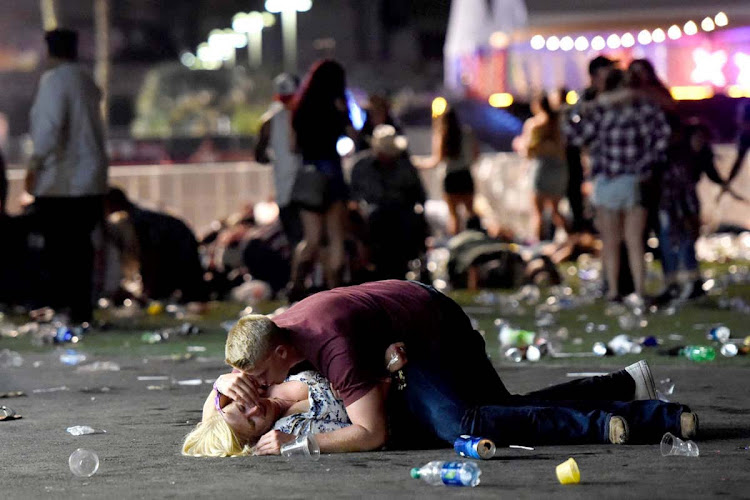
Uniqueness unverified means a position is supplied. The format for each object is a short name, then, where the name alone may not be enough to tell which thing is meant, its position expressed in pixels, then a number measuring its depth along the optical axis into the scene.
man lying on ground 11.60
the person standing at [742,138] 31.42
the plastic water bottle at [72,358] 19.87
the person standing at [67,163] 23.06
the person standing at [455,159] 34.44
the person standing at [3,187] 26.83
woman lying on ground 12.23
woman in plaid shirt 24.80
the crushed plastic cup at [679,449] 11.96
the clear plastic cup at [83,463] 11.81
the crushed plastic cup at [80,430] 14.12
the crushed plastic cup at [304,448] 12.11
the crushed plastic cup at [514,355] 19.12
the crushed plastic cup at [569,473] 10.83
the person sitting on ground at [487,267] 29.69
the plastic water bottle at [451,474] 10.88
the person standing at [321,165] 25.61
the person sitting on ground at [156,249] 27.45
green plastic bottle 18.75
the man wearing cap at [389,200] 28.27
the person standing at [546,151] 35.94
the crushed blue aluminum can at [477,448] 11.78
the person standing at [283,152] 26.36
